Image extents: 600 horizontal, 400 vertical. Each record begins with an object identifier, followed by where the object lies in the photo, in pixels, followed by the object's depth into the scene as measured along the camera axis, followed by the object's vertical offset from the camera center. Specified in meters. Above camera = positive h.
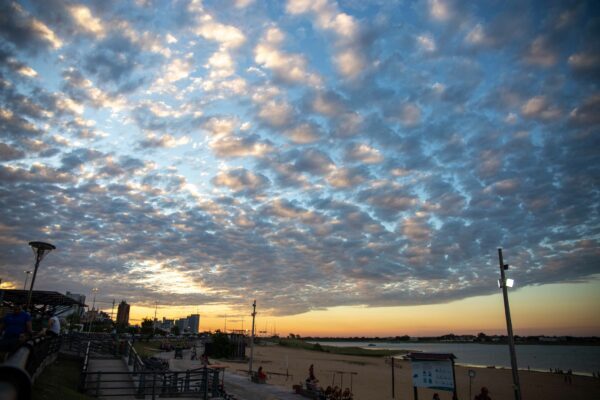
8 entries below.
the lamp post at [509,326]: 14.41 -0.37
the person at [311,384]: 25.05 -4.67
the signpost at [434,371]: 16.09 -2.38
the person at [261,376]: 32.75 -5.52
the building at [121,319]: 186.70 -5.18
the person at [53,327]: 13.84 -0.74
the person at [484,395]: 17.39 -3.58
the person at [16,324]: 10.10 -0.46
